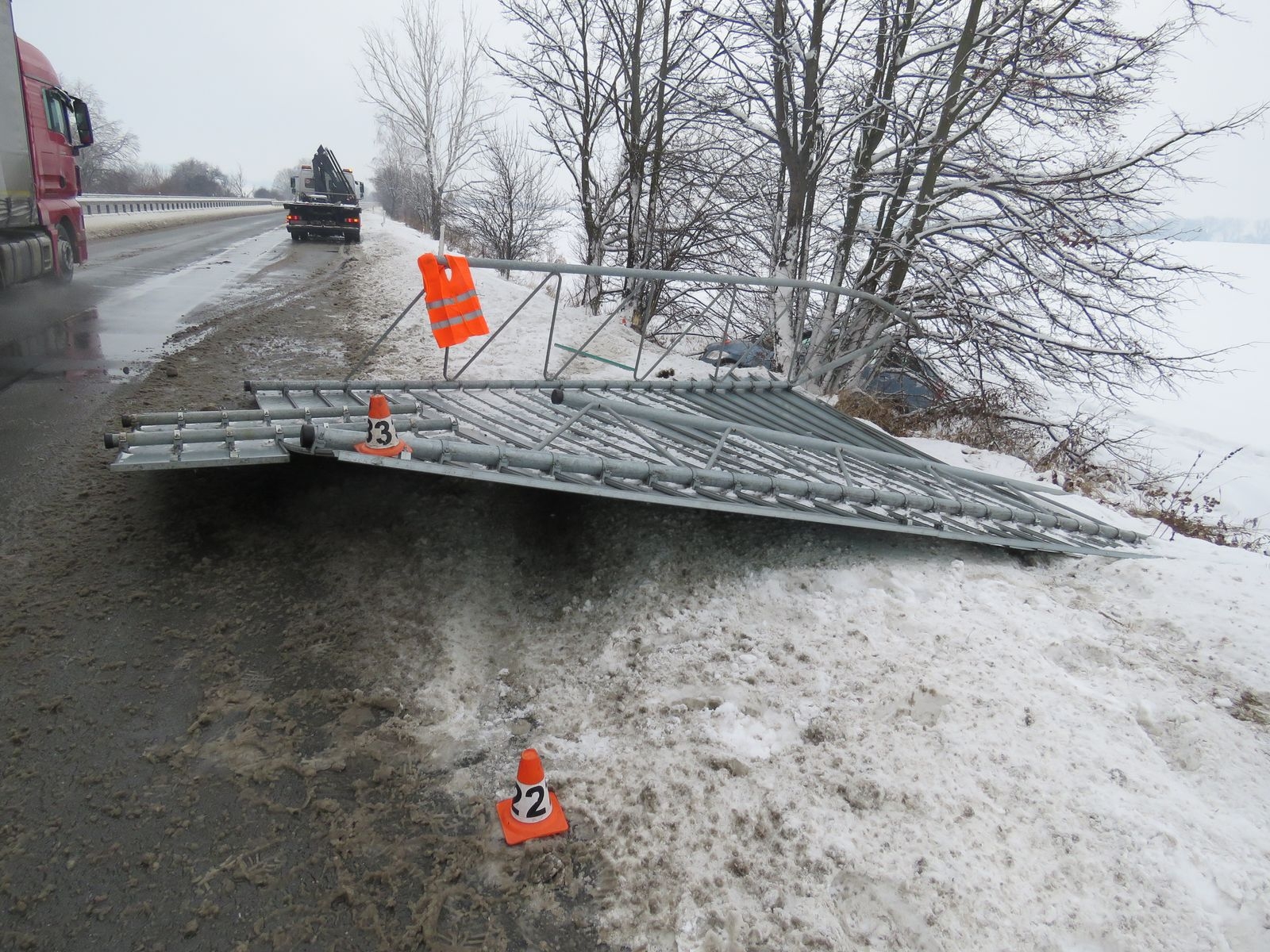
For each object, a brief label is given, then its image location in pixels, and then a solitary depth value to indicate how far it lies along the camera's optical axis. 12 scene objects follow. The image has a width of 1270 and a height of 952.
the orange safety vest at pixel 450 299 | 4.41
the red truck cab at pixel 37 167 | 9.55
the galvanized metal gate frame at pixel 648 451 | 3.52
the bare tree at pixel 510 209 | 25.95
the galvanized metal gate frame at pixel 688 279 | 5.08
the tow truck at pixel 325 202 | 23.03
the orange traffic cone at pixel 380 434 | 3.28
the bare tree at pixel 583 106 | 13.84
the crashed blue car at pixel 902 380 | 9.84
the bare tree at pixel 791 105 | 9.02
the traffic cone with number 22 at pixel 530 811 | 2.44
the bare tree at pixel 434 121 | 27.03
